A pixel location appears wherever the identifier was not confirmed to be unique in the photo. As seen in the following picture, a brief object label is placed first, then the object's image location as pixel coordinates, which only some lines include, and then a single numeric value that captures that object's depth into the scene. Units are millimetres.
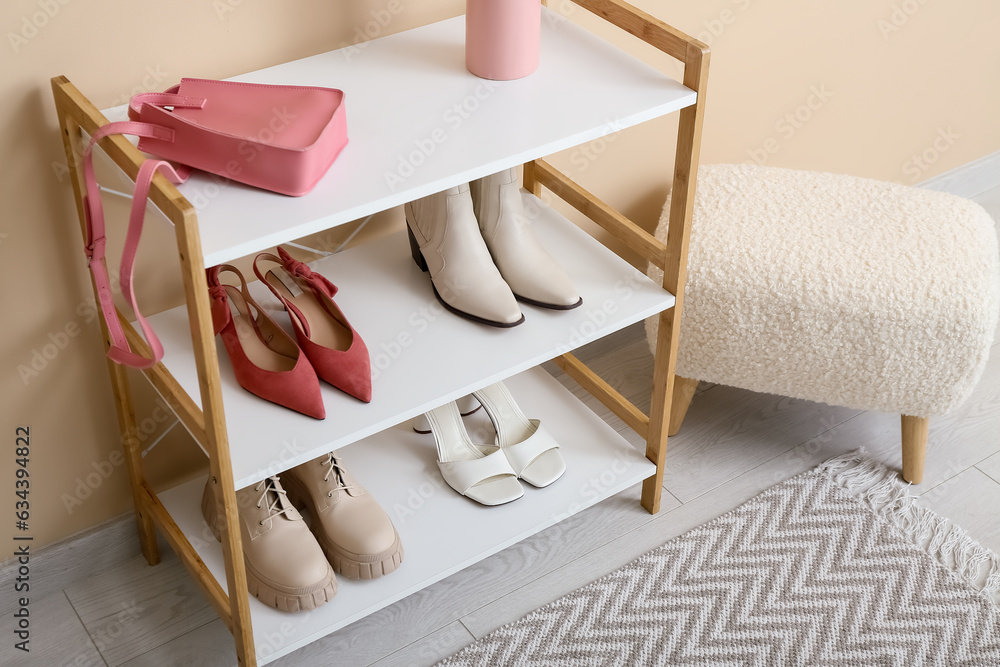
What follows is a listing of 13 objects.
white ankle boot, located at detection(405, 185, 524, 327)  1347
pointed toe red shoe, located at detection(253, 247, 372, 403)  1225
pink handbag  1019
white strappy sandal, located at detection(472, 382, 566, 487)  1520
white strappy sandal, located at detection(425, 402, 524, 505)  1473
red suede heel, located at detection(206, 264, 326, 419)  1191
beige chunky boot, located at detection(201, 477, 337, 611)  1294
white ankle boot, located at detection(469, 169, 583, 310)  1393
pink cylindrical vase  1211
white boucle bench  1538
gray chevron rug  1429
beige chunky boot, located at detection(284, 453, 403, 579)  1350
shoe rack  1054
